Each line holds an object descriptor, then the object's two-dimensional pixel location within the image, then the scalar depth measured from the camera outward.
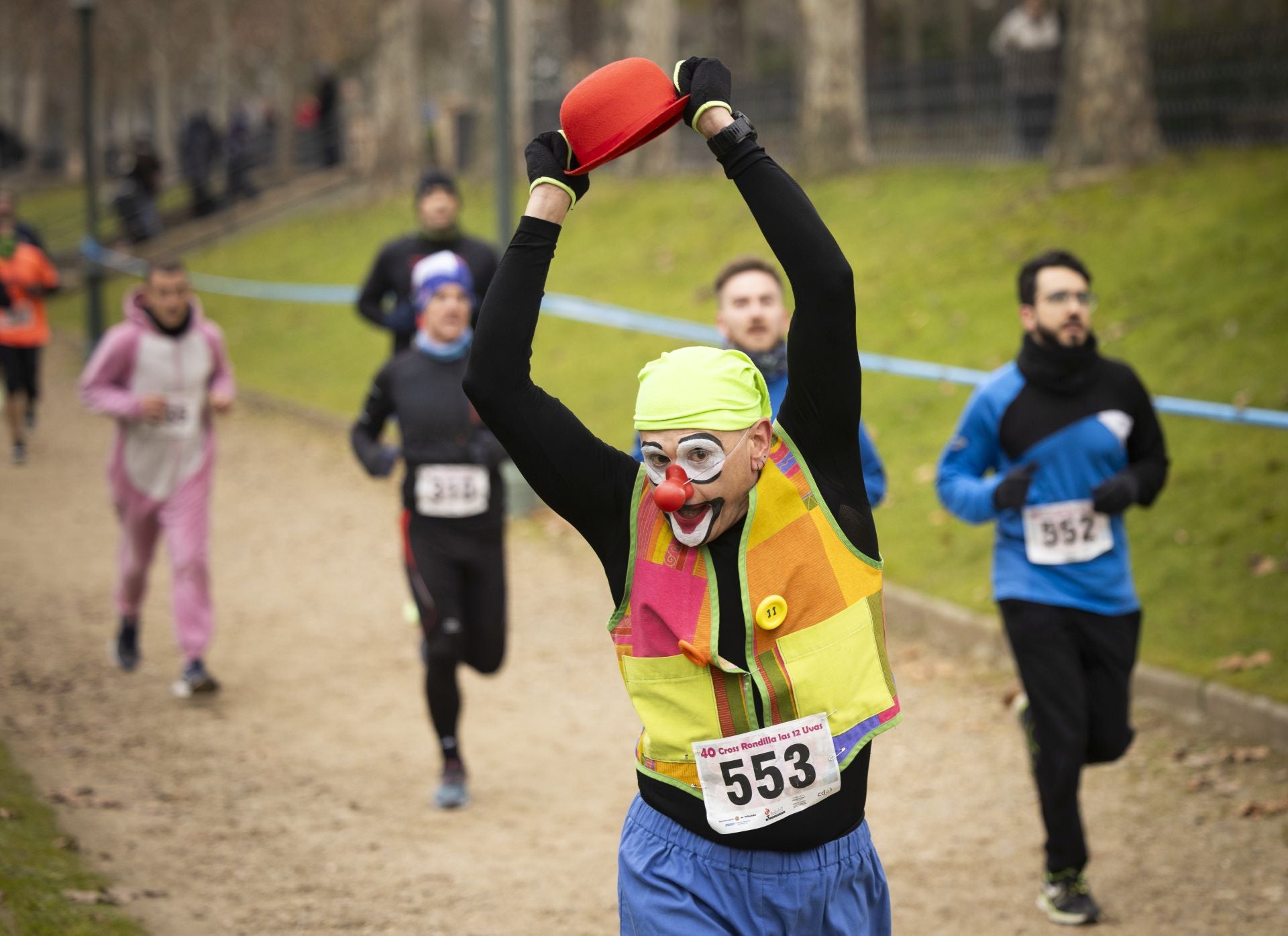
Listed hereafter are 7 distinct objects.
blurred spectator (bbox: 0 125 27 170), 54.03
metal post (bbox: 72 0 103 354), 20.08
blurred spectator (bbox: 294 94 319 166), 39.35
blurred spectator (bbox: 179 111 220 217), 37.00
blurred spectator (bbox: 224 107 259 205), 36.47
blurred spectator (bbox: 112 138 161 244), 35.09
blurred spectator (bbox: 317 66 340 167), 38.44
